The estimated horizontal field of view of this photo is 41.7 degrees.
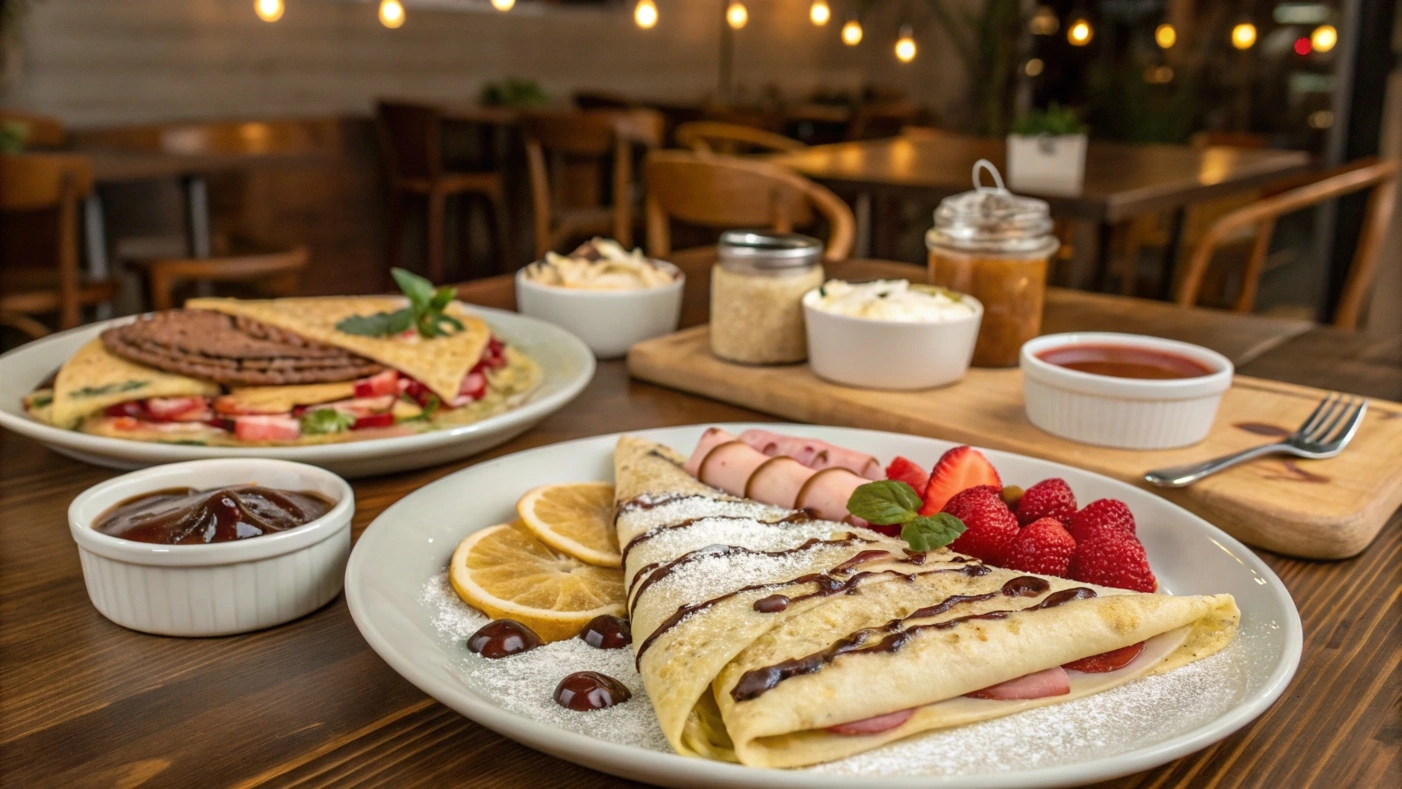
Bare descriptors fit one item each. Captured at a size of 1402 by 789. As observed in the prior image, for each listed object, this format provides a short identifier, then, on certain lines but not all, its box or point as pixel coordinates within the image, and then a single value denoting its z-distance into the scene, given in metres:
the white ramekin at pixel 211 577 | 0.68
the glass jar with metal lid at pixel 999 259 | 0.95
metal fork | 0.80
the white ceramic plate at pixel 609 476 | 0.56
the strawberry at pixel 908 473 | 0.76
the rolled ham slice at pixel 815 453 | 0.78
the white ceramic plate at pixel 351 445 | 0.79
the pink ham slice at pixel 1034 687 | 0.65
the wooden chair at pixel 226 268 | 1.94
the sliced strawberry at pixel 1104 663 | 0.66
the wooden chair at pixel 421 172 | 2.90
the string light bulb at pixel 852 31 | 4.20
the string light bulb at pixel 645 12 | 3.15
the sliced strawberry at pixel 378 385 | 0.91
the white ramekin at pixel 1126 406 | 0.83
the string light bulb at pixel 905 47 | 3.80
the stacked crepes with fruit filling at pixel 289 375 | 0.85
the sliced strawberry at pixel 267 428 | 0.85
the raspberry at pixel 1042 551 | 0.70
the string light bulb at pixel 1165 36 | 3.24
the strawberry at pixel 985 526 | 0.71
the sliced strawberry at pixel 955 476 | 0.74
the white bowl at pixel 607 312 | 1.00
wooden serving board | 0.77
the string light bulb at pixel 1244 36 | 2.89
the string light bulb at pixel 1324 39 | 2.58
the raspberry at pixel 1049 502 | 0.73
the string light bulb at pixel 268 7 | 2.40
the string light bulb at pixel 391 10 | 2.59
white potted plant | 1.76
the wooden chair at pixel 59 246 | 1.65
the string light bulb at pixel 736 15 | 4.27
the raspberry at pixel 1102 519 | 0.72
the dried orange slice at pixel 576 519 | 0.73
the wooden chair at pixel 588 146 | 2.62
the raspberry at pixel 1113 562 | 0.70
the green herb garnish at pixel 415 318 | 0.94
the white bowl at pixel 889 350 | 0.90
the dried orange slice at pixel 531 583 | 0.69
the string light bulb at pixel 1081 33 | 3.67
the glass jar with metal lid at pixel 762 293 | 0.94
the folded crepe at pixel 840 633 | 0.61
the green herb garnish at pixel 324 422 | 0.86
